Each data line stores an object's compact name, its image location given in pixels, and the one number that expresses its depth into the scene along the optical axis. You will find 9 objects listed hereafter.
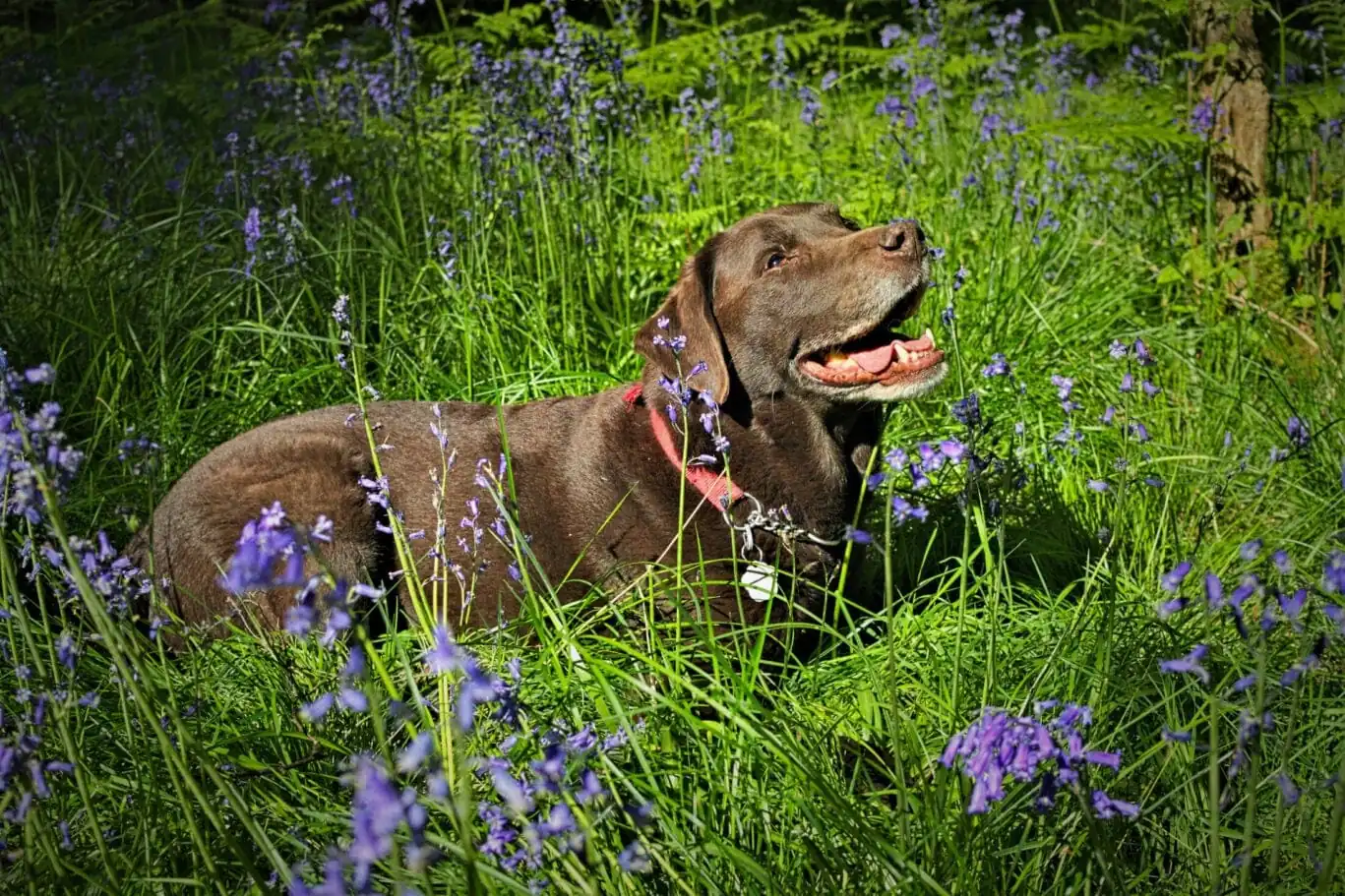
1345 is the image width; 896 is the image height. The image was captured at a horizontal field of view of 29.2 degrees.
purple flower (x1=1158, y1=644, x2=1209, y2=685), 1.44
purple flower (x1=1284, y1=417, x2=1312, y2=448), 2.02
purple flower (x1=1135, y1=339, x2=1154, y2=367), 2.09
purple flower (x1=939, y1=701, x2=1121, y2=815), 1.49
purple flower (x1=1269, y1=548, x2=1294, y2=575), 1.56
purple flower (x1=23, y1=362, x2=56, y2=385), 1.56
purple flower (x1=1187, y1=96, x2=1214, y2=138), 2.62
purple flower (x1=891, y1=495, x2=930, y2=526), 1.71
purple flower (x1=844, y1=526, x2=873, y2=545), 1.63
